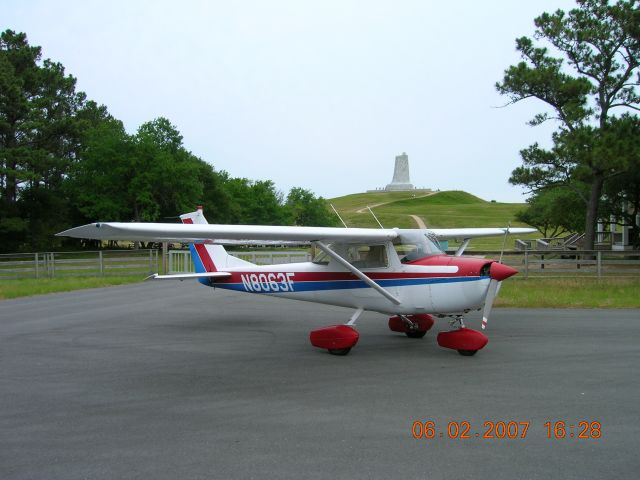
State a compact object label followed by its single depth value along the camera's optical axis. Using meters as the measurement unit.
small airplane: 7.82
